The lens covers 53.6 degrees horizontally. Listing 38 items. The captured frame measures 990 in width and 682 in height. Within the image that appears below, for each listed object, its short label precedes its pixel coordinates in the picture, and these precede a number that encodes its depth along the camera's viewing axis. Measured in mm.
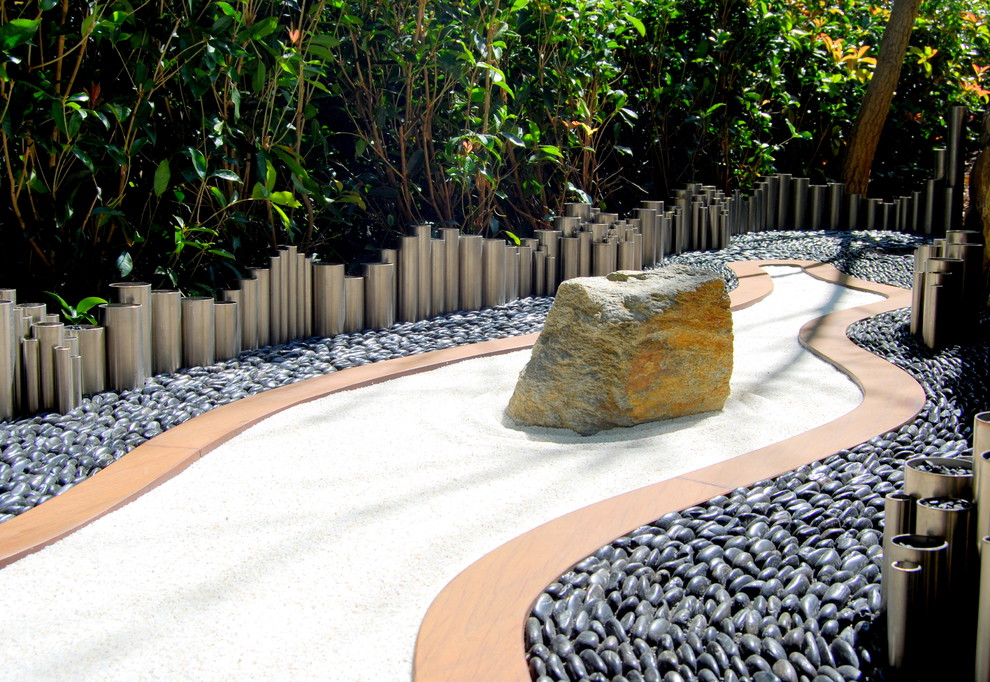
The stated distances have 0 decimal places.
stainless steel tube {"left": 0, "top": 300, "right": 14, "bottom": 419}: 3439
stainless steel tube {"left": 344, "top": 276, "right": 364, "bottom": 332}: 4938
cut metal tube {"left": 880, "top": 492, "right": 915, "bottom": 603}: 1999
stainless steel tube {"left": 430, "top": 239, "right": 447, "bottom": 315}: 5312
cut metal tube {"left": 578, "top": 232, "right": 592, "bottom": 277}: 5863
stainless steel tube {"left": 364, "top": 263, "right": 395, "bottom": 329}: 5027
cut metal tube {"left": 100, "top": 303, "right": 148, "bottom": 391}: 3830
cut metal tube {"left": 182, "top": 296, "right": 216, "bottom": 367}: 4182
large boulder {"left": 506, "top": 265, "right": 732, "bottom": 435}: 3545
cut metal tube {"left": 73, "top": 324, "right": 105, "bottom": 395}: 3732
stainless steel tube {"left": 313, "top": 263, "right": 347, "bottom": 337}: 4840
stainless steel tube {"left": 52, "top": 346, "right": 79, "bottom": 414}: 3554
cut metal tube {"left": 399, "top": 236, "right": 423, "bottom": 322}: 5176
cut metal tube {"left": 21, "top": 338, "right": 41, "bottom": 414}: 3522
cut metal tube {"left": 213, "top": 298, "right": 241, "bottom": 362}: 4352
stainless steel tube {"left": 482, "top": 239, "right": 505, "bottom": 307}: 5488
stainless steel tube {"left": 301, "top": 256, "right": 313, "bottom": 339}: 4812
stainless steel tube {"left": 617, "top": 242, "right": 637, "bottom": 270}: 6031
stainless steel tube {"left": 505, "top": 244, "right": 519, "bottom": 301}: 5652
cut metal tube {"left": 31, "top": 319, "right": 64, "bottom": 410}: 3564
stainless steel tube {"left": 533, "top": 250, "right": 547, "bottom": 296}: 5797
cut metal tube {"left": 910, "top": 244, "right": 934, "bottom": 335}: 4336
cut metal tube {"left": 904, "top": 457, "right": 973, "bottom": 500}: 1972
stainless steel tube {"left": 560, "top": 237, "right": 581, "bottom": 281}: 5852
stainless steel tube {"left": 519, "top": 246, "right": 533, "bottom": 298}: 5742
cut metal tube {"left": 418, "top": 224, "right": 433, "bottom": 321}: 5250
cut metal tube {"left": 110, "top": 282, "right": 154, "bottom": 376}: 3938
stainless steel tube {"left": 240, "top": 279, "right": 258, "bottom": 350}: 4500
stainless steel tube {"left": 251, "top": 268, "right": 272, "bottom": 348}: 4598
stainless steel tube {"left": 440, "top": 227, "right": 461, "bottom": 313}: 5367
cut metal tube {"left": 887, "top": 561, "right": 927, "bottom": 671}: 1860
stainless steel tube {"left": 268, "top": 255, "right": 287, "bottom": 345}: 4668
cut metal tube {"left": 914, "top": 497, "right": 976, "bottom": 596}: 1877
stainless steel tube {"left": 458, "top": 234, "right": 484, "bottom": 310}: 5422
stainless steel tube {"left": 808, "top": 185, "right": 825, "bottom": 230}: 8312
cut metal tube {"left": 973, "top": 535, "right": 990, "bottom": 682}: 1744
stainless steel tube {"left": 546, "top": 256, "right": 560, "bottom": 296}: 5824
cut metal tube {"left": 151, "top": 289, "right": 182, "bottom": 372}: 4059
